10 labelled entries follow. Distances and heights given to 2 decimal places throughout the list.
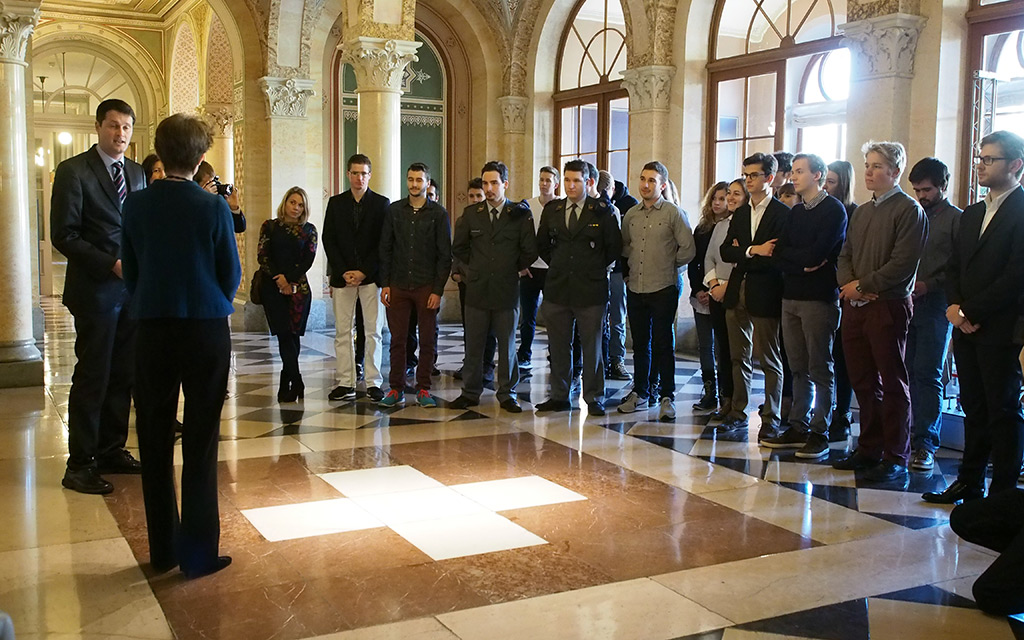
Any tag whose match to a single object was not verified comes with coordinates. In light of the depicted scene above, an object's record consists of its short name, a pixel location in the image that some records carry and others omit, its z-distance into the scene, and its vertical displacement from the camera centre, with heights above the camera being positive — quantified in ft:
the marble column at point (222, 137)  46.11 +4.29
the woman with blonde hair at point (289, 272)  22.08 -0.93
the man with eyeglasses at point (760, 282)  18.33 -0.91
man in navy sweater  17.39 -0.79
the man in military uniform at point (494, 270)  21.25 -0.82
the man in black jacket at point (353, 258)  22.00 -0.61
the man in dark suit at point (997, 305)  13.84 -0.98
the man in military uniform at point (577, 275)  20.89 -0.89
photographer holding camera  17.74 +0.80
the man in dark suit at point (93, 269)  14.67 -0.60
